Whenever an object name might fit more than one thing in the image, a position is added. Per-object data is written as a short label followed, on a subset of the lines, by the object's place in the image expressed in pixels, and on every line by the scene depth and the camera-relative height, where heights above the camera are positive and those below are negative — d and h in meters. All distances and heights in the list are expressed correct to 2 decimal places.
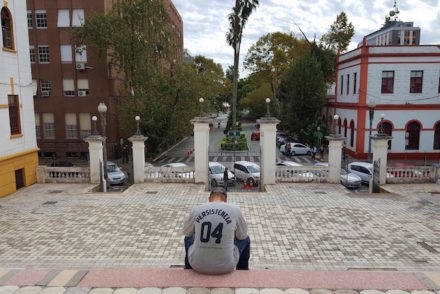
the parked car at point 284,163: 21.30 -2.97
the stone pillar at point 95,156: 15.92 -1.88
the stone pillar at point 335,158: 16.12 -2.02
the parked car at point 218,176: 18.00 -3.13
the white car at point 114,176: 19.80 -3.40
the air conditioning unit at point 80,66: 29.40 +3.83
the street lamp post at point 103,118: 15.96 -0.23
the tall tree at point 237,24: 31.64 +7.87
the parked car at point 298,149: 32.12 -3.19
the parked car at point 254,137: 44.37 -2.92
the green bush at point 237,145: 33.22 -2.92
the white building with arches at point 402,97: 26.83 +1.16
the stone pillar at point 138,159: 16.33 -2.05
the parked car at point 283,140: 37.40 -2.88
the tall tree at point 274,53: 48.62 +8.11
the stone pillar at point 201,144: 15.87 -1.34
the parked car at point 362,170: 19.30 -3.10
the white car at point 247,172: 18.36 -3.06
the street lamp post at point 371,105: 18.66 +0.38
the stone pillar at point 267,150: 15.70 -1.62
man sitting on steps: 4.27 -1.46
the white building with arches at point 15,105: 15.01 +0.38
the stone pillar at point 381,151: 15.73 -1.68
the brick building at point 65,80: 28.98 +2.70
